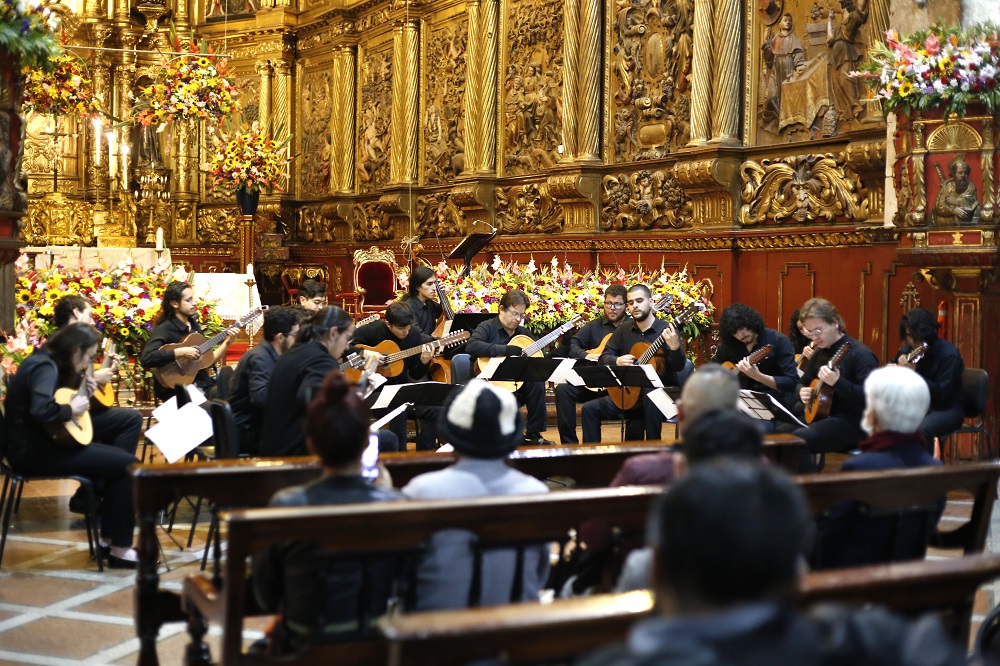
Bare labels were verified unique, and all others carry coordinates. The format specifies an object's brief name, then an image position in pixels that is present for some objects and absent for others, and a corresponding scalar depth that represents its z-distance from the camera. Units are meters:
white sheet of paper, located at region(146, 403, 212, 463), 5.87
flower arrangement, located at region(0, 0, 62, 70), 7.35
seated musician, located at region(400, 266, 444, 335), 10.14
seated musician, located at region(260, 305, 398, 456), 5.66
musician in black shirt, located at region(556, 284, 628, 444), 9.32
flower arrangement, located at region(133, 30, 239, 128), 15.57
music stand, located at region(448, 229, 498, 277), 13.51
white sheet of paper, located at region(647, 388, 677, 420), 7.02
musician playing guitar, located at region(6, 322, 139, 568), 6.07
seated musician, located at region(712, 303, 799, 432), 7.88
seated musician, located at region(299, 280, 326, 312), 9.70
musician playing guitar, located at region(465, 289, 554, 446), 9.27
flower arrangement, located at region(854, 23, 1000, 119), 7.84
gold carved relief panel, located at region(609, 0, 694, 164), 13.26
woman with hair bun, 3.45
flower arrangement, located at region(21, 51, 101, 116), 12.04
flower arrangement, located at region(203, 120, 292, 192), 18.02
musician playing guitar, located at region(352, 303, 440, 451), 8.73
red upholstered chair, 17.52
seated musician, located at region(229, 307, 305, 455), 6.84
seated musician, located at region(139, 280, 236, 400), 7.98
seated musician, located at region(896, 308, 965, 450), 7.37
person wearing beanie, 3.48
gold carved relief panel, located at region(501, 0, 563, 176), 15.45
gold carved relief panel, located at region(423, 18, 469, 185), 17.61
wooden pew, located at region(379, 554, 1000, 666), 2.21
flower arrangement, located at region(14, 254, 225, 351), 8.91
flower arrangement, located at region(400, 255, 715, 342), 10.88
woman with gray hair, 3.96
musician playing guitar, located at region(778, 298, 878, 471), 7.27
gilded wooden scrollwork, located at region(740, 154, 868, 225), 11.03
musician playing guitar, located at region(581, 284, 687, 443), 8.77
